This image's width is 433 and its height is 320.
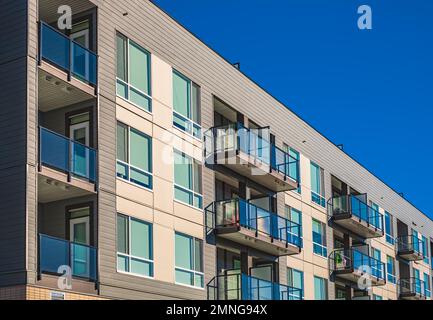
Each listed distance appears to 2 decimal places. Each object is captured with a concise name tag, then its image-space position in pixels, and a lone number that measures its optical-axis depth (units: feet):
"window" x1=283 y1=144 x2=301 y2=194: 121.90
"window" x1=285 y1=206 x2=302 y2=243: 118.34
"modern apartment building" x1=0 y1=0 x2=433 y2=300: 71.20
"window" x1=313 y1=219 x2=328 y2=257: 132.90
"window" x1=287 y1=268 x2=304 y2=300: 119.21
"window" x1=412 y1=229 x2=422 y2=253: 184.93
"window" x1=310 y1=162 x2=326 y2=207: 135.85
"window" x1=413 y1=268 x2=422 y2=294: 180.45
